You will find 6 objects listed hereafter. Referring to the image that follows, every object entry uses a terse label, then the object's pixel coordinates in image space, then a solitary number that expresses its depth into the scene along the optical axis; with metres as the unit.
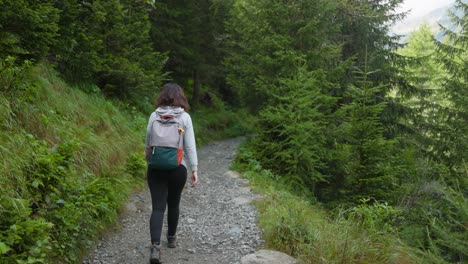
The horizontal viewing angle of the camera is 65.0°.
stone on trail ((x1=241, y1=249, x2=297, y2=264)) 4.58
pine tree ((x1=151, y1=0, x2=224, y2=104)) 18.03
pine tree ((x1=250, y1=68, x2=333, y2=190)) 9.93
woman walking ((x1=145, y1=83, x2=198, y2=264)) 4.53
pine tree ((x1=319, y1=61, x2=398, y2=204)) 8.72
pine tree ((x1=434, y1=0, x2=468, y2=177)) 13.10
